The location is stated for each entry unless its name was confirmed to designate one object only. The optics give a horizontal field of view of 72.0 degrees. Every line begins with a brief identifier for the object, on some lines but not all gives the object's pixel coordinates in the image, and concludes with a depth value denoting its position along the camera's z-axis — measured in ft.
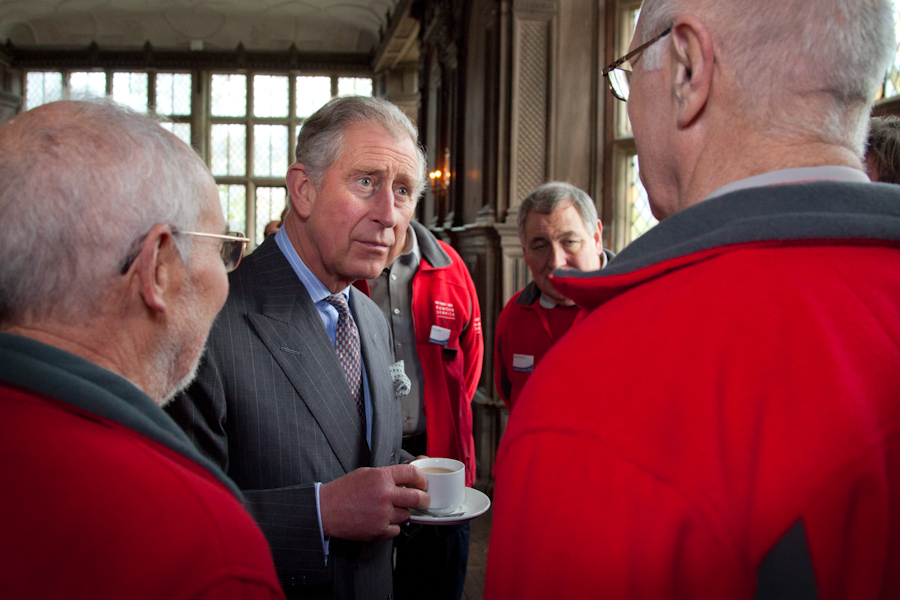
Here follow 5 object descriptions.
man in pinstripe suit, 4.17
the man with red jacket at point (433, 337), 9.65
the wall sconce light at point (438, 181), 25.41
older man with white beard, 2.03
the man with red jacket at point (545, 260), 9.25
